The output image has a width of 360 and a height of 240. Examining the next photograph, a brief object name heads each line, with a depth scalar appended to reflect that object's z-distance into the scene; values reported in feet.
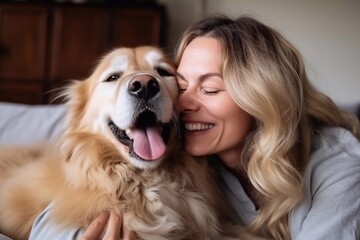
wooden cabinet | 10.90
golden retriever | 3.63
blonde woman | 3.59
